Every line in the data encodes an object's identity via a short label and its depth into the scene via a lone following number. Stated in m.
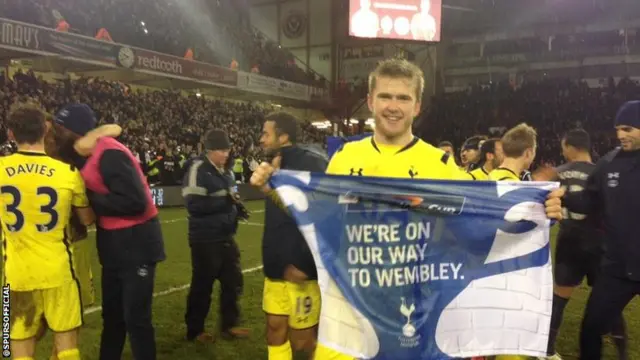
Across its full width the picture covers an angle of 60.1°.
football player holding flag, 2.62
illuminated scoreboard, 20.14
